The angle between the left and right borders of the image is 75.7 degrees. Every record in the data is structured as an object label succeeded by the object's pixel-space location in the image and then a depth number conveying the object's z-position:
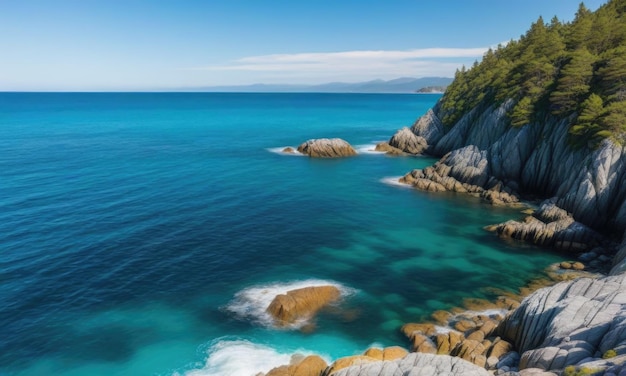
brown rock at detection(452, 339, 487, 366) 28.05
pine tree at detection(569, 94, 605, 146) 57.22
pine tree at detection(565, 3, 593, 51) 76.81
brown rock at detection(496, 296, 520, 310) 38.17
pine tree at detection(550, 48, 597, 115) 65.88
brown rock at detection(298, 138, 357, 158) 111.38
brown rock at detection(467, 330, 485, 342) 31.96
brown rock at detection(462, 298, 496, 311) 38.47
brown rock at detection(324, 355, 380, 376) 26.62
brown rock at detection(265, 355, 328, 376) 28.14
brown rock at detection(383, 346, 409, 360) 29.37
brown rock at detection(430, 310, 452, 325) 36.42
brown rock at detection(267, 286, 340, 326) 37.06
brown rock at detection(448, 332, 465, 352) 30.66
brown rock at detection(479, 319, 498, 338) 32.90
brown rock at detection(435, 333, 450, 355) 30.67
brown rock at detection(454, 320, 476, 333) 34.62
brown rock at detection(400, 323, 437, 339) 34.52
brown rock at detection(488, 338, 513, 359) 28.92
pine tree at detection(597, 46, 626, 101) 58.38
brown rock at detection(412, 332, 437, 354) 31.27
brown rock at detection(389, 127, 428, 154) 113.94
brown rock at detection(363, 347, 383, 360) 29.52
